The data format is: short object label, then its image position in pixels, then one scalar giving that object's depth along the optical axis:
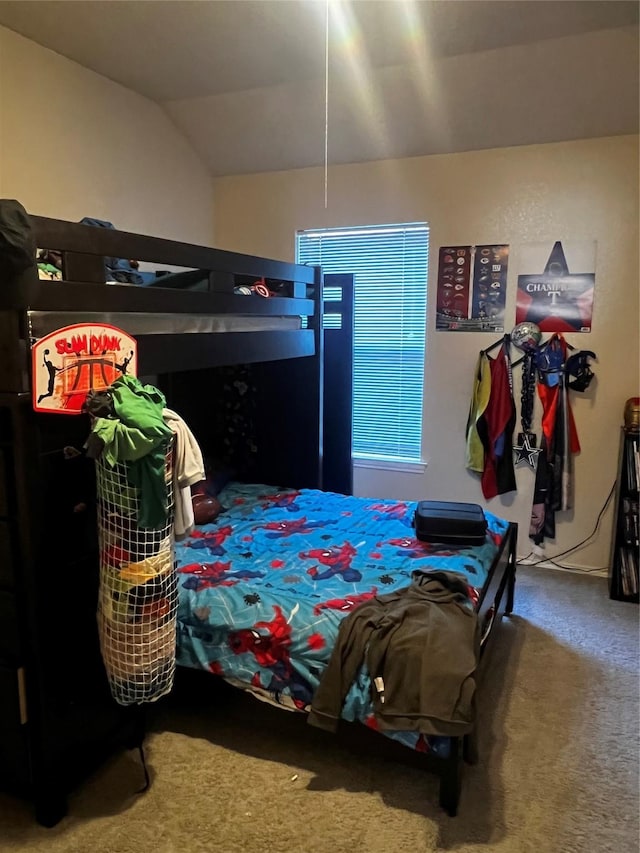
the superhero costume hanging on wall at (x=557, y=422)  3.65
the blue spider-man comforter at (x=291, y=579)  2.10
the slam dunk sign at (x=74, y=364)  1.63
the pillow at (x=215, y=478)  3.38
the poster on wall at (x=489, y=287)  3.75
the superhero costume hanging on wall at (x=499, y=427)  3.80
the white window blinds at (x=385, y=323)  4.07
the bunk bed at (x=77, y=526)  1.68
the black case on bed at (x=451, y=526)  2.79
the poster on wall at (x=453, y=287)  3.84
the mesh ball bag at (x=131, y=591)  1.72
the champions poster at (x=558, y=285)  3.58
